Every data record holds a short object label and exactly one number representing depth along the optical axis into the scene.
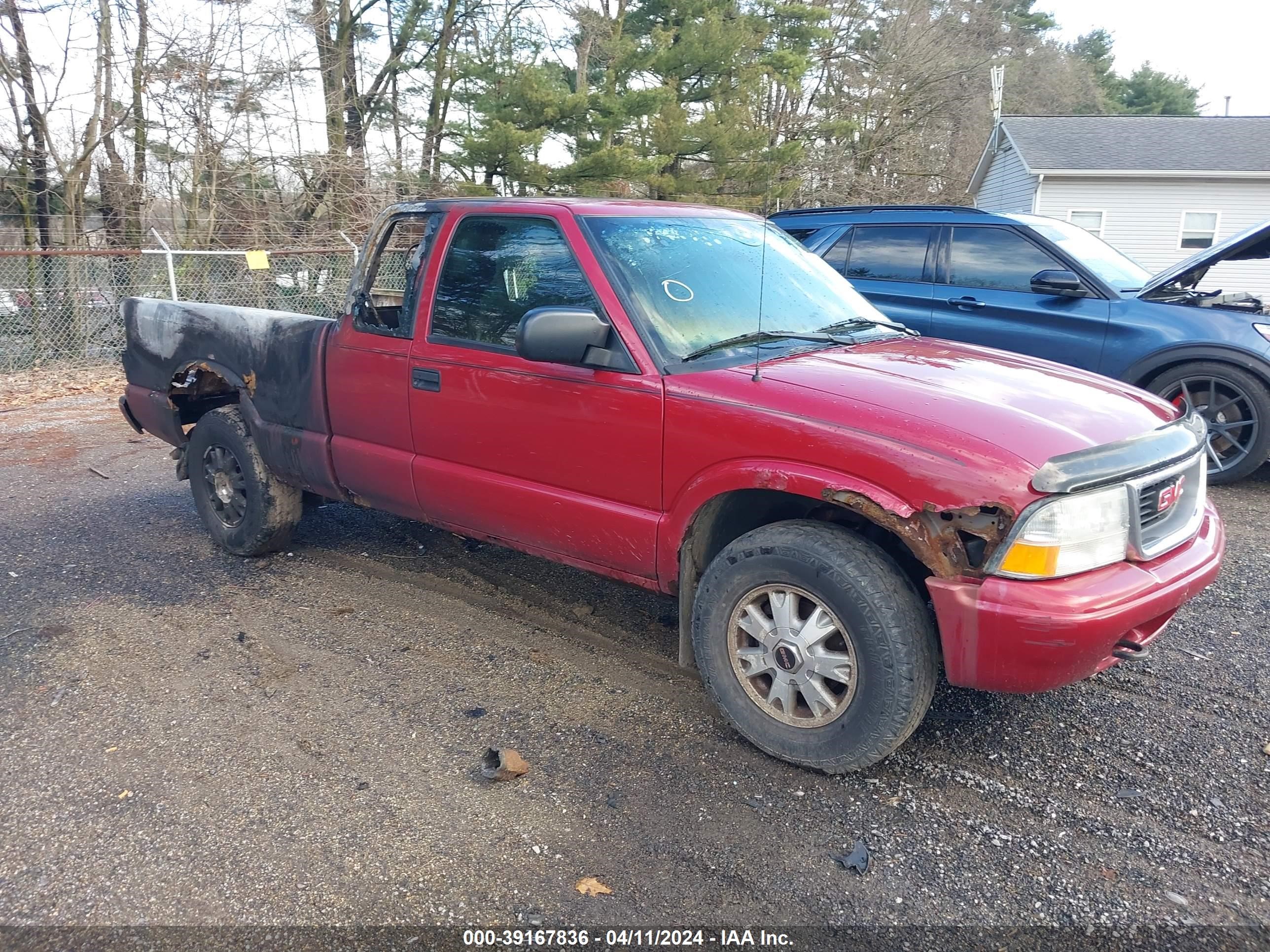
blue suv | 6.28
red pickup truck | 2.73
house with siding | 21.75
